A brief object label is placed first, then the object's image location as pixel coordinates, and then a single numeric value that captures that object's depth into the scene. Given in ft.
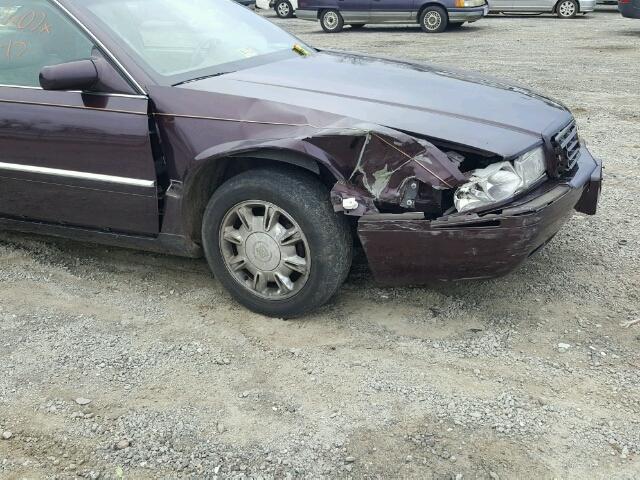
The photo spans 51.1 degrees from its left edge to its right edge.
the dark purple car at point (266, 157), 9.52
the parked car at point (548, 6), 57.52
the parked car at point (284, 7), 71.10
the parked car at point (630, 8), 44.45
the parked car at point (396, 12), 52.21
